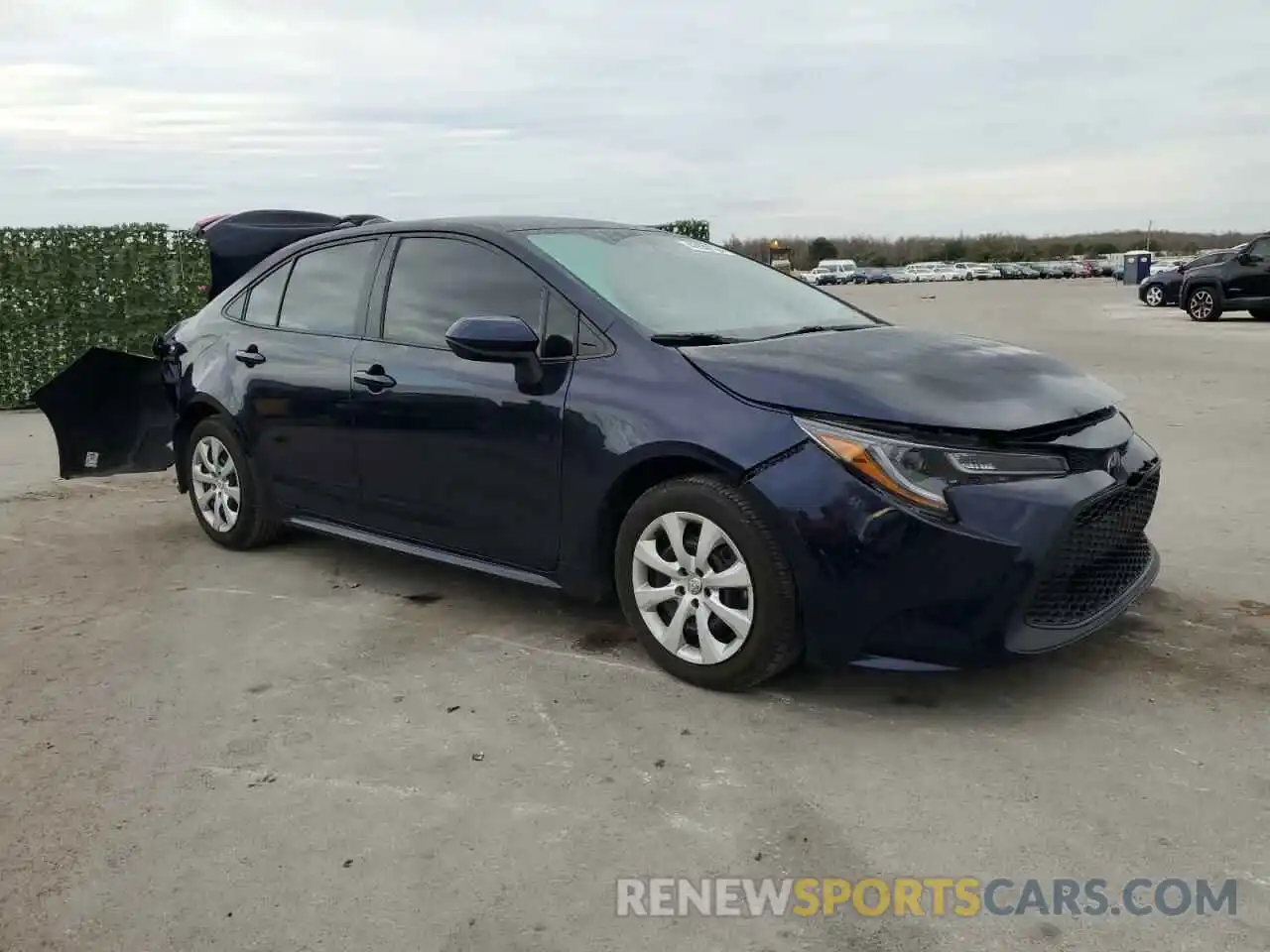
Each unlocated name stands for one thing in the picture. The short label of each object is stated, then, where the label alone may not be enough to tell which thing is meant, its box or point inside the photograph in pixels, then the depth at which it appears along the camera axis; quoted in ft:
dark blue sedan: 11.04
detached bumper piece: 20.80
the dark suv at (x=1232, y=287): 69.10
